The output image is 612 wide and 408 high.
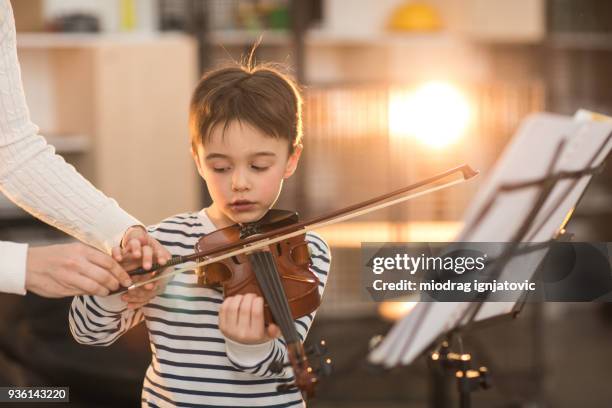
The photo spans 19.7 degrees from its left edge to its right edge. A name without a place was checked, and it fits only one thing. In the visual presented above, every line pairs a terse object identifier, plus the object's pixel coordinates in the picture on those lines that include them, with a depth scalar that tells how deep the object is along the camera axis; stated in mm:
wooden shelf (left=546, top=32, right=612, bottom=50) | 5659
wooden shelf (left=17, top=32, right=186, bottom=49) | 4582
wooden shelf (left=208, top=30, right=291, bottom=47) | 4735
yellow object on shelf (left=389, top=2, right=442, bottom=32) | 5381
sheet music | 1857
